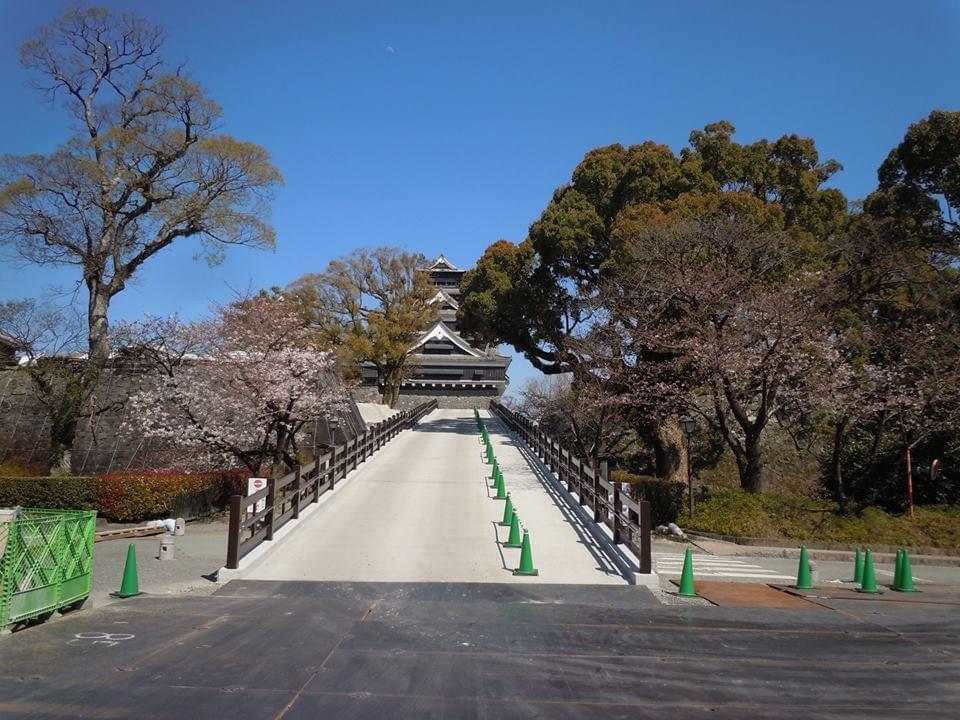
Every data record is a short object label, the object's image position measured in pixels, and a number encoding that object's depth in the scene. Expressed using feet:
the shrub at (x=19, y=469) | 74.27
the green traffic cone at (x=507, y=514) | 53.31
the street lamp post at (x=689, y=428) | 70.95
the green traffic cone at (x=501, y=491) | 65.51
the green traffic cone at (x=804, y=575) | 41.27
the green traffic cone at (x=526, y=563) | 40.65
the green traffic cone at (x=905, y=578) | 42.83
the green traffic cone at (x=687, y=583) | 37.32
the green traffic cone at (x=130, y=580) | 35.04
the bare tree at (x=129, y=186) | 81.15
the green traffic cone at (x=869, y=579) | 41.50
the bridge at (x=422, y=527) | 40.88
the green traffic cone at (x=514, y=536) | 47.62
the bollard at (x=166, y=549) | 46.42
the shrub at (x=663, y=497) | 75.51
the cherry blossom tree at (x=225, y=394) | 73.26
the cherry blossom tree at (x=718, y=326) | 71.41
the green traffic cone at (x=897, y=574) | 43.09
